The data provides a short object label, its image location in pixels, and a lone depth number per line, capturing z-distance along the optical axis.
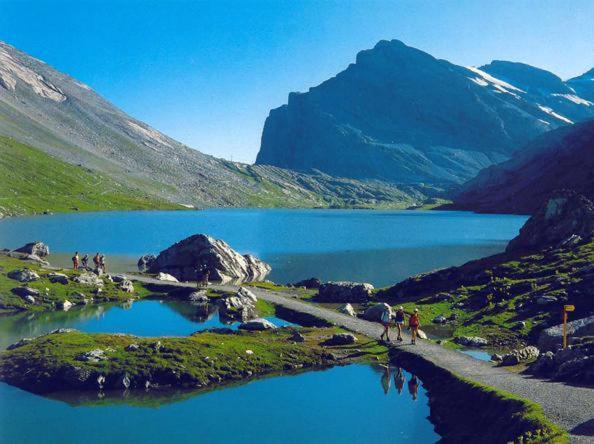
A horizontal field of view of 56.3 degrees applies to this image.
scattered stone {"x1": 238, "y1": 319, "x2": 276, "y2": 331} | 53.12
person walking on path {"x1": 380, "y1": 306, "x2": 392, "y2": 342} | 48.75
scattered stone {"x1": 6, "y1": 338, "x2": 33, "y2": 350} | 45.19
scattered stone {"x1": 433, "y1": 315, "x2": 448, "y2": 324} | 60.31
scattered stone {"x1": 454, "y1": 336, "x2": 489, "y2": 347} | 50.56
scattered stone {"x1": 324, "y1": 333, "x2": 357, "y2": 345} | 49.19
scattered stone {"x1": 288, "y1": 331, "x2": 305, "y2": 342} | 49.81
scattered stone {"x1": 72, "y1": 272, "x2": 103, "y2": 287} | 74.94
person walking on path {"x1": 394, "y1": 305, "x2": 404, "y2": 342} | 48.59
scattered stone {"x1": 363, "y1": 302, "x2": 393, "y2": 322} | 60.10
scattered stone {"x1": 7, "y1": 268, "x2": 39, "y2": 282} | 71.00
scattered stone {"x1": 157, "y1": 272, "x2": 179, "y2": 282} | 87.38
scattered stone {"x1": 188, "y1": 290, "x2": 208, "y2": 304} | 74.21
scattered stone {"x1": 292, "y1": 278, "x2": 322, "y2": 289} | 90.19
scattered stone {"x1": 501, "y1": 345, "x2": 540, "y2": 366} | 41.09
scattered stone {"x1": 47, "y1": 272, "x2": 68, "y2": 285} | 73.00
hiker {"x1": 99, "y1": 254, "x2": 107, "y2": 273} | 90.29
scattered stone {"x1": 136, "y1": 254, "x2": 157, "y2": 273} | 104.76
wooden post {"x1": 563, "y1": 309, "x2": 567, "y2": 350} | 40.56
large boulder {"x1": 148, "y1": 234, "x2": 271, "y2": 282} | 94.25
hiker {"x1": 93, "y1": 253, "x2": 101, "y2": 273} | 89.61
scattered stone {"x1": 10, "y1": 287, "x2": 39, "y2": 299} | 66.81
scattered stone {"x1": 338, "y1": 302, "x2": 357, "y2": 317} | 63.24
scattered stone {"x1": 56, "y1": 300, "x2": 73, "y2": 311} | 66.81
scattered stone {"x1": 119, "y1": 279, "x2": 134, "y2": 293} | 76.94
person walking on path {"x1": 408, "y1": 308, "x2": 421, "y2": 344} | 46.44
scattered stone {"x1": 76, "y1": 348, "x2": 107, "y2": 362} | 40.97
